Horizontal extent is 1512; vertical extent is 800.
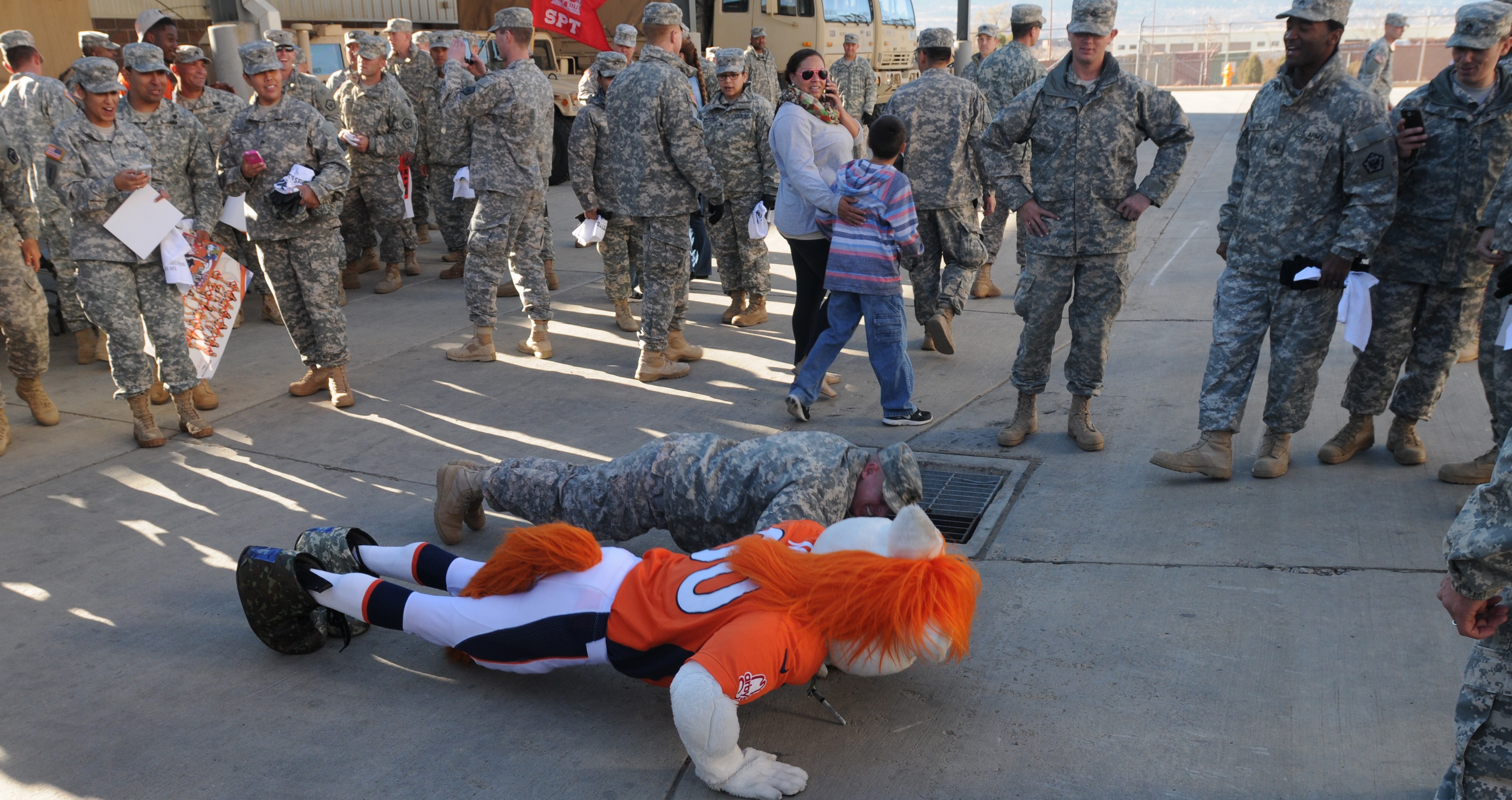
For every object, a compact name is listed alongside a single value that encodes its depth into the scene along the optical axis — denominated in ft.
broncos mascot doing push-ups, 8.68
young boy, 17.15
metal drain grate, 14.23
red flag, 27.61
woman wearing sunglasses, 18.79
